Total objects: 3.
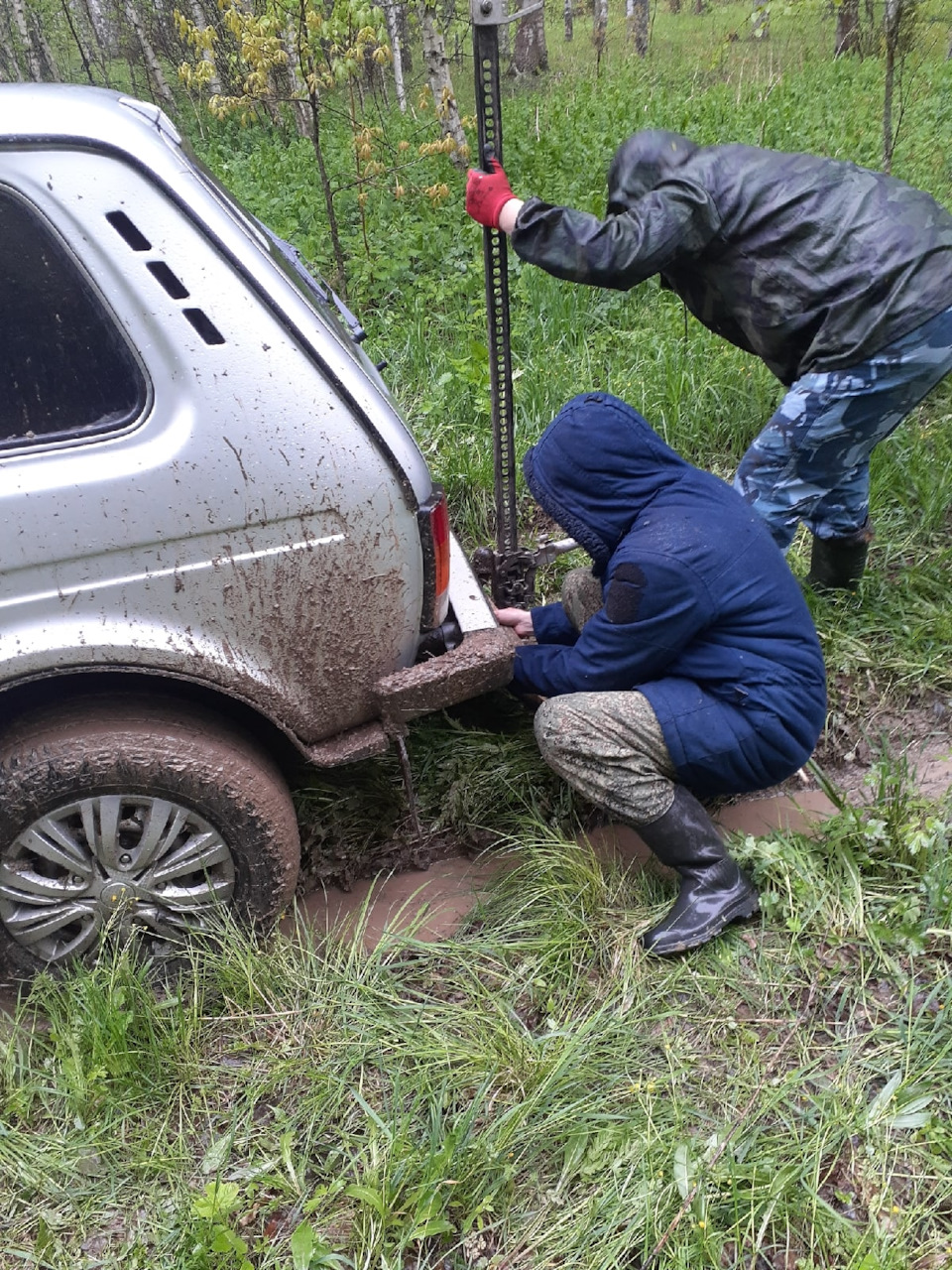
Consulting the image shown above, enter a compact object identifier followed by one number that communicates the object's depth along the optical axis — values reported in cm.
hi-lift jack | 229
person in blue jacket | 223
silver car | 174
